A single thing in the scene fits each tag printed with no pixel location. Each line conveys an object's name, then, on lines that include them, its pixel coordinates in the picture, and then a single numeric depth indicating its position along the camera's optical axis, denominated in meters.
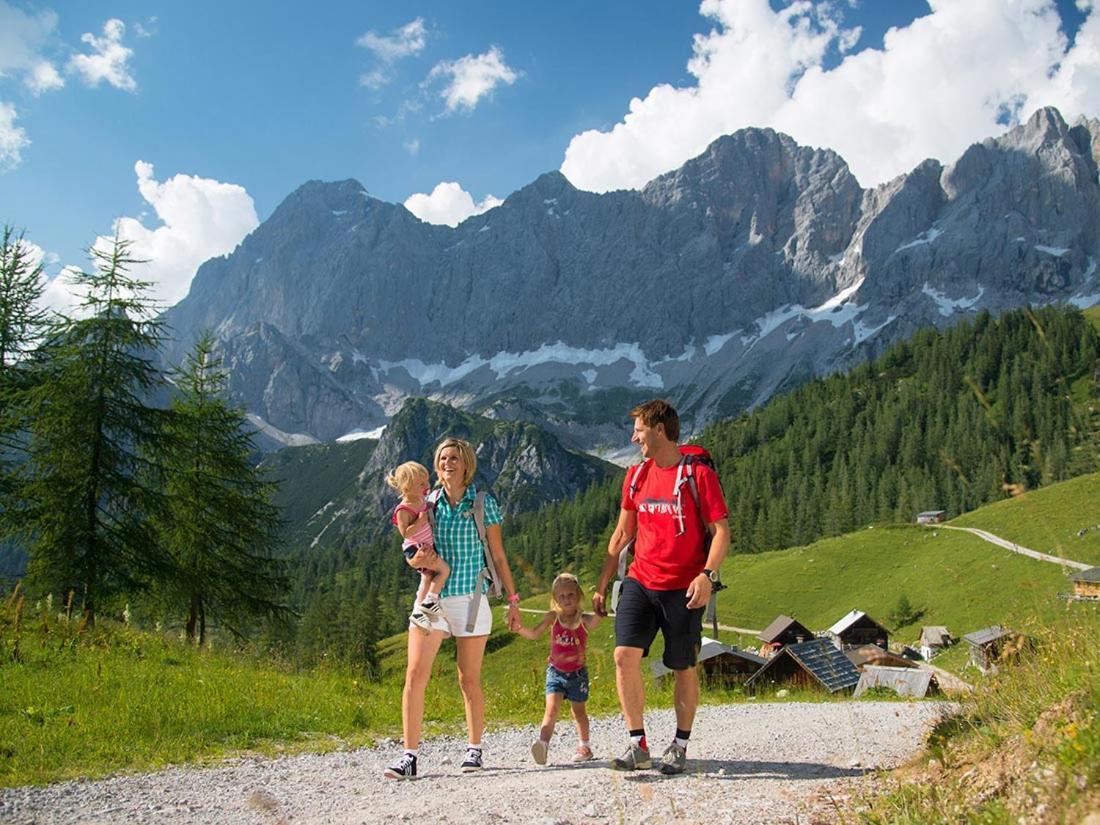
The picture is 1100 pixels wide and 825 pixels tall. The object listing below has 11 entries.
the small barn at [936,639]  50.94
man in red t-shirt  6.63
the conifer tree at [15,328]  19.22
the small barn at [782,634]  55.12
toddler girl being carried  6.94
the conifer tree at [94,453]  18.25
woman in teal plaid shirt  6.94
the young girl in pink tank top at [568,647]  7.75
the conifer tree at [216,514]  23.23
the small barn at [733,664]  37.75
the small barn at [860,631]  57.25
